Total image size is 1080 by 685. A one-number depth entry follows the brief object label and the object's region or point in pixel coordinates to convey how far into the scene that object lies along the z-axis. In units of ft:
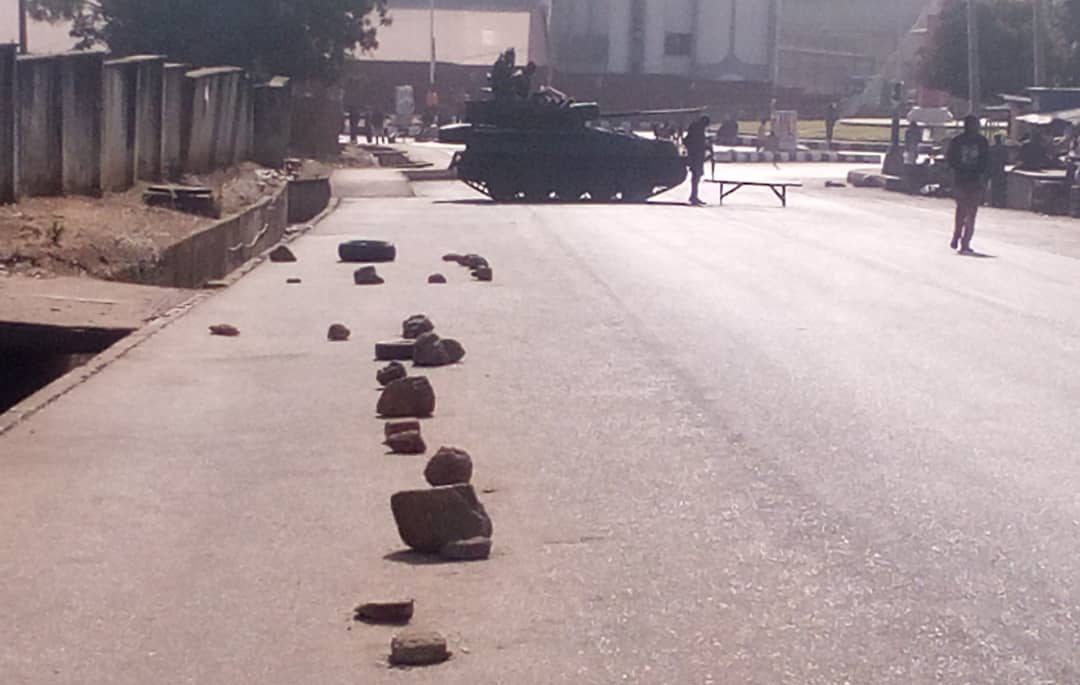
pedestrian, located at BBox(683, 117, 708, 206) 128.31
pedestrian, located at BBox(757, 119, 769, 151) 229.25
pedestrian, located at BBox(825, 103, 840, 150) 240.32
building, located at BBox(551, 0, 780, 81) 313.94
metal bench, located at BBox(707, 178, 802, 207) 128.47
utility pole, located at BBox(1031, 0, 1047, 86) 184.12
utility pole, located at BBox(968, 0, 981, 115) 166.71
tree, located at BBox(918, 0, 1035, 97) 267.80
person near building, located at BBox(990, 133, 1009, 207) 133.59
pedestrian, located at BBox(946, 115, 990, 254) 82.38
